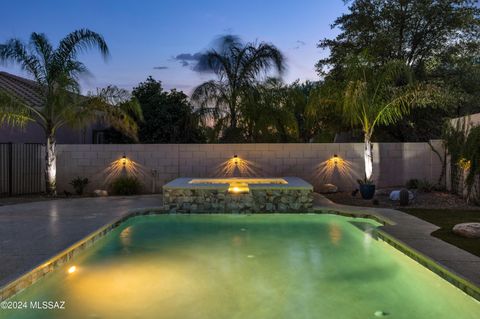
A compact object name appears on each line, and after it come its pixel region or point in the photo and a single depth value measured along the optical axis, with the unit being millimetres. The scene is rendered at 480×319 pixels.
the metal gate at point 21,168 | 12992
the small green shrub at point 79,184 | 13227
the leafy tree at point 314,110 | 12383
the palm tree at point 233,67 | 14414
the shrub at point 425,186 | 12688
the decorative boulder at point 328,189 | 13391
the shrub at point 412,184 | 13131
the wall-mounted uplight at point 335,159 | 13656
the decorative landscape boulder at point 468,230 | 6758
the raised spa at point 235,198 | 10328
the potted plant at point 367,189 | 11807
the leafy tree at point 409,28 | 14898
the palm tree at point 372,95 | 11453
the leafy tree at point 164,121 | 18031
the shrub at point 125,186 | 13133
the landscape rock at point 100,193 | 12852
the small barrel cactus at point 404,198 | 10680
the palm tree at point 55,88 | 11562
